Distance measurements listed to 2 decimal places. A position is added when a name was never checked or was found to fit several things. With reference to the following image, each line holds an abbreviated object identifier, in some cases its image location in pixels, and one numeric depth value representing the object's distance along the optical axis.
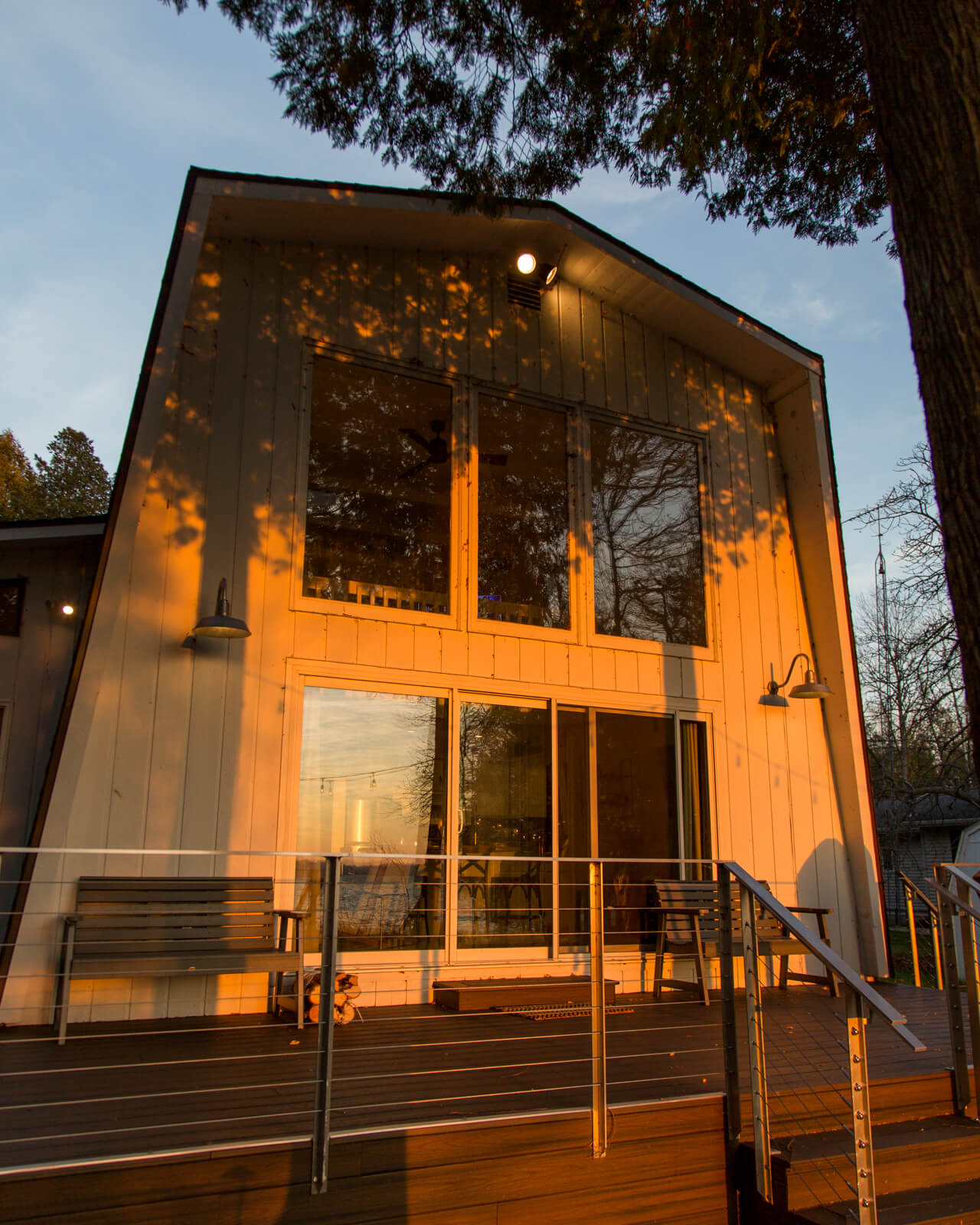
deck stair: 3.38
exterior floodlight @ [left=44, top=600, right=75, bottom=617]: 7.35
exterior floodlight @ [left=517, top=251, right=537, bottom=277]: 7.27
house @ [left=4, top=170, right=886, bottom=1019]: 5.70
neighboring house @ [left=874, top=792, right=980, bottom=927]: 19.50
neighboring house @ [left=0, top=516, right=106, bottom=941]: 6.89
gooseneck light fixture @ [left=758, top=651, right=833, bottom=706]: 7.36
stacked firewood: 5.21
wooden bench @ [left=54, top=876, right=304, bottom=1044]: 4.91
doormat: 5.64
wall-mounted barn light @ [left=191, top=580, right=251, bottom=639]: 5.44
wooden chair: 6.22
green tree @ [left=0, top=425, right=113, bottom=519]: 25.73
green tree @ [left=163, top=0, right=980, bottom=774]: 5.53
